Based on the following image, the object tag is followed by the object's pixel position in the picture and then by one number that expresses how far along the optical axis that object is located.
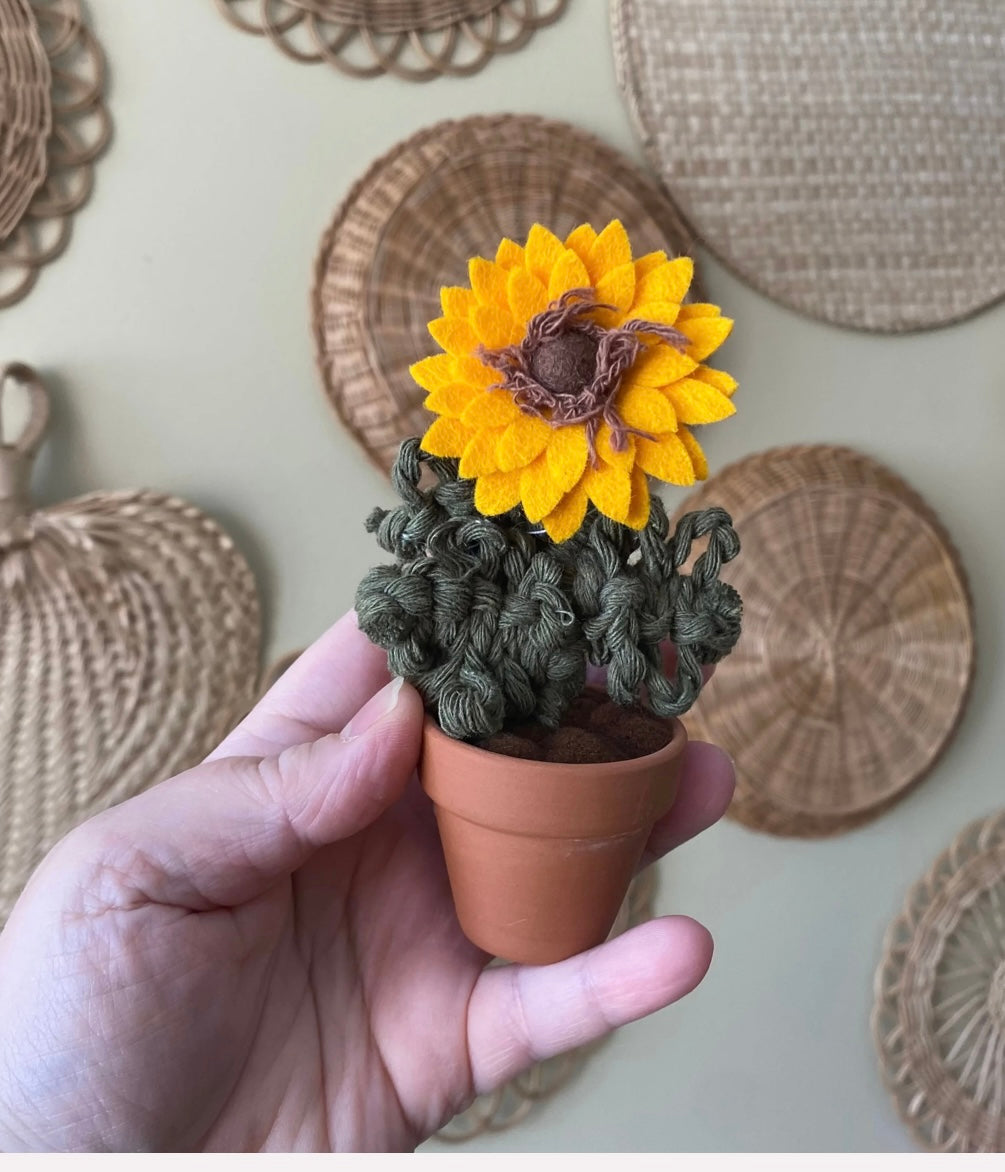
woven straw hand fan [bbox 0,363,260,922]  0.68
